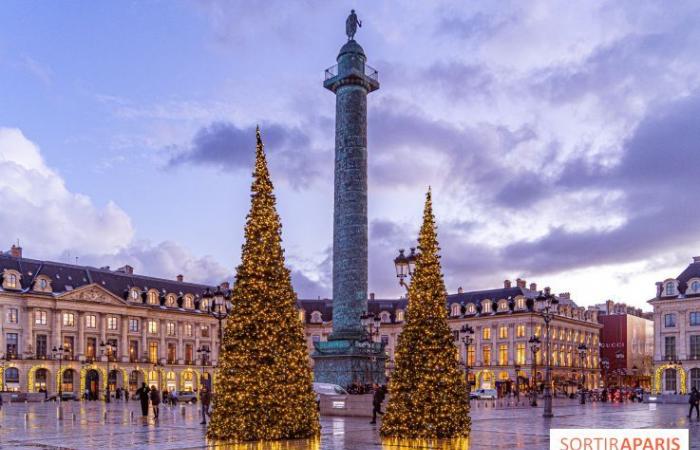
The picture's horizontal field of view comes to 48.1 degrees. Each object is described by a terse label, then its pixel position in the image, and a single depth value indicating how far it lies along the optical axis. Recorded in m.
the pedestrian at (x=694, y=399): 32.91
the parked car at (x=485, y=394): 65.06
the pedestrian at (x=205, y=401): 25.73
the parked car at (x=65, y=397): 65.09
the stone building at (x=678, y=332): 71.25
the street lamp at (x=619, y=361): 101.44
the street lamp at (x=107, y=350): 75.31
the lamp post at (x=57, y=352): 63.25
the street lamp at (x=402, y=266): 23.20
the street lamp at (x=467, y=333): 49.55
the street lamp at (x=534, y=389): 47.71
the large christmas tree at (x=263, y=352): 18.23
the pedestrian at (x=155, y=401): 30.84
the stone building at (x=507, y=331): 87.94
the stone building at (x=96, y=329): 72.50
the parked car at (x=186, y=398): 59.54
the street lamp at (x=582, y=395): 51.34
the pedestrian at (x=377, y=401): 25.23
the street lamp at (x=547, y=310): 32.34
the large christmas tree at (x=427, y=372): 19.12
